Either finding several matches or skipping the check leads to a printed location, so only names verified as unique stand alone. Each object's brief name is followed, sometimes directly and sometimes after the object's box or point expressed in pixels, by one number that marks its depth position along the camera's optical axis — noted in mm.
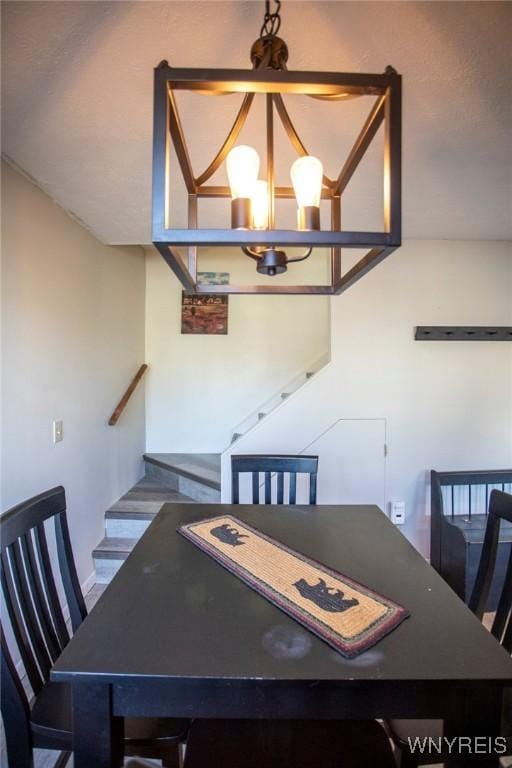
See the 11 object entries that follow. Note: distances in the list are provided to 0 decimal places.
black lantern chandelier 798
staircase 2617
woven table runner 918
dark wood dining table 787
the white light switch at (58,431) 2134
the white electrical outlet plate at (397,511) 2725
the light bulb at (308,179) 941
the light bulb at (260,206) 1057
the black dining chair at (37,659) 1000
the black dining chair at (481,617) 996
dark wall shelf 2715
